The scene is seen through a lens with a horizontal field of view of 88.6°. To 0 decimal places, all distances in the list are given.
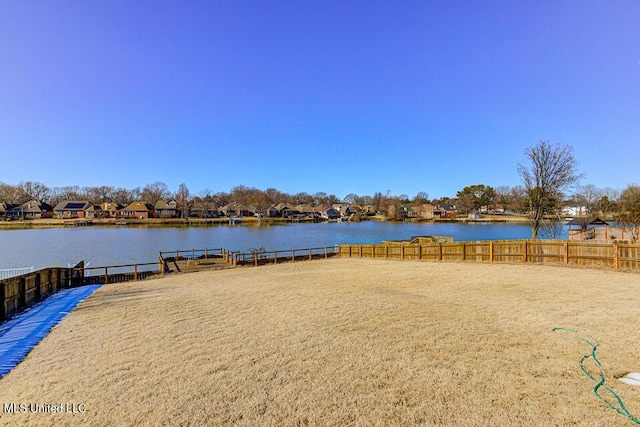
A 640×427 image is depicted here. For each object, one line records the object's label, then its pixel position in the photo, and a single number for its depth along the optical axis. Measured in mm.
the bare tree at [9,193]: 117688
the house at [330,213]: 140500
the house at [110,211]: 107000
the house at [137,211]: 105562
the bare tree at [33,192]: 123000
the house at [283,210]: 132250
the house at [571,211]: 113788
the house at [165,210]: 111438
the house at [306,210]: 140538
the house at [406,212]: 130413
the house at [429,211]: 130125
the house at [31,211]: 102438
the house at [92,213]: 105188
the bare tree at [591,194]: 103925
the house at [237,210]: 125125
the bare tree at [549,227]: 35906
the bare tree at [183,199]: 111750
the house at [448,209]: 136000
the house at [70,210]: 106438
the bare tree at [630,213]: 26562
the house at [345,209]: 146125
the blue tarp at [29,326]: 7723
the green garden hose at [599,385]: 4438
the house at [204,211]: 118488
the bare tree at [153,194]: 138000
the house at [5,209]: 100875
